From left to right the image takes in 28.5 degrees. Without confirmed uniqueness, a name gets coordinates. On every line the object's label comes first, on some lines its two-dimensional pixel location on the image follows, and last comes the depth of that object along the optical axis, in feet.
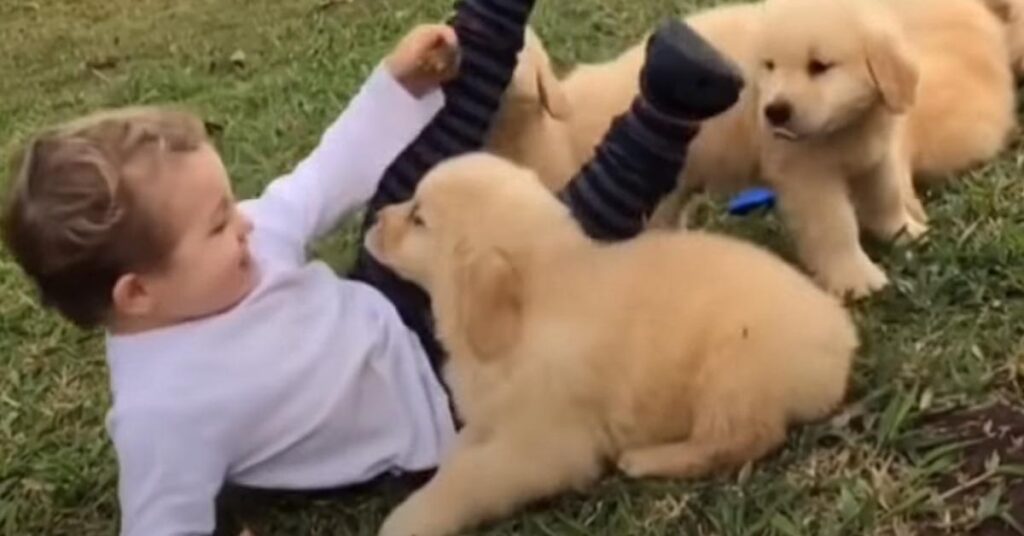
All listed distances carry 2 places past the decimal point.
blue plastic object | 13.34
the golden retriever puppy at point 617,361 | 9.51
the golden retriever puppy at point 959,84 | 13.26
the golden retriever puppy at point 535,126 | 13.67
